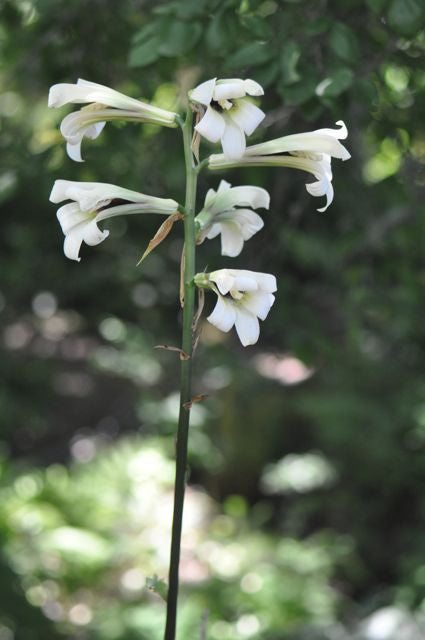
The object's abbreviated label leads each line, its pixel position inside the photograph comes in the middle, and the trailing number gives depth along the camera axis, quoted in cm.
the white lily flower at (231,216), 214
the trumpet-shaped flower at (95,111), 206
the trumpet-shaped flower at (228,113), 202
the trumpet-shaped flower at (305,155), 206
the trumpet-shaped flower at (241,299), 203
